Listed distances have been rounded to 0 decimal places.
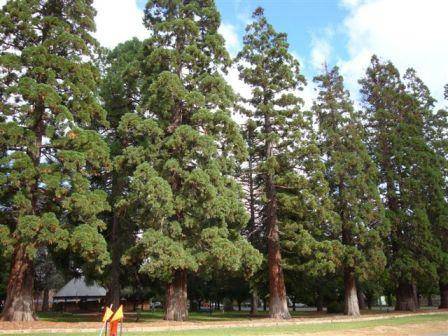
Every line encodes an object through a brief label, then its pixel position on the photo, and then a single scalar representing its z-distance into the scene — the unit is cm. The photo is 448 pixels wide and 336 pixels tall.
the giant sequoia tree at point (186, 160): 1891
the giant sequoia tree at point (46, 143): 1752
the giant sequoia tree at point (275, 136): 2394
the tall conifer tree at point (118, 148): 2262
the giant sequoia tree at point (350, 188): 2602
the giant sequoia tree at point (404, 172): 2930
